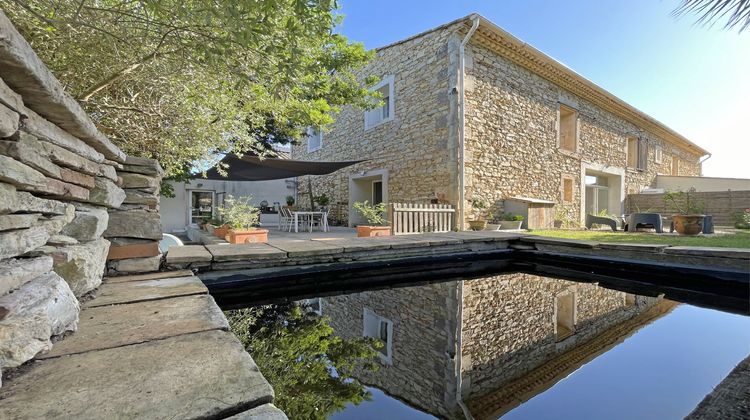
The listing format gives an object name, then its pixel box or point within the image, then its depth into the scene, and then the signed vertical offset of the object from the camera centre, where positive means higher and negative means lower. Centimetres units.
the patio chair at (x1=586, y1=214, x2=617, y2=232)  746 -15
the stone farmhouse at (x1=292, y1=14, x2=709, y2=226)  702 +224
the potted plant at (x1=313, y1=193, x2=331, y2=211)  1018 +36
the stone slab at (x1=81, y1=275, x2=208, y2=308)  181 -53
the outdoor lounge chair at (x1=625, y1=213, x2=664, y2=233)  711 -13
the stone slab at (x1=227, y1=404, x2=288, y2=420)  81 -53
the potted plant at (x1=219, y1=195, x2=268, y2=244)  484 -28
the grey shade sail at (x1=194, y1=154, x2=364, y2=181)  651 +97
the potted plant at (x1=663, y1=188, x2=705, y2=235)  610 -15
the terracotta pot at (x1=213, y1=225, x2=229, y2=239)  553 -39
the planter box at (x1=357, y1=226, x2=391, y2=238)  564 -35
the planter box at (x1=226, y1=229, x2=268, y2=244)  481 -41
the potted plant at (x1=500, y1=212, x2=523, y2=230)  741 -20
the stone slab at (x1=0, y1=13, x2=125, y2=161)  100 +47
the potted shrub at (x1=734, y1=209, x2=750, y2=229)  841 -9
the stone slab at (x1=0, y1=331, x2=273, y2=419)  82 -52
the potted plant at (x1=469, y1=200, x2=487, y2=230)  702 -8
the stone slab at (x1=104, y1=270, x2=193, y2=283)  233 -53
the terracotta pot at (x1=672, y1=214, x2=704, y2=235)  610 -16
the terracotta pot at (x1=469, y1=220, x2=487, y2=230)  699 -25
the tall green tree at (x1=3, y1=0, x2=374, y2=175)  200 +117
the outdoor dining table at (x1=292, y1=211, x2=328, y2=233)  752 -23
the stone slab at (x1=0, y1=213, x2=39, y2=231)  114 -5
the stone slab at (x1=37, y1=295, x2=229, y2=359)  124 -53
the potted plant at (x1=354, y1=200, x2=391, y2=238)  566 -28
